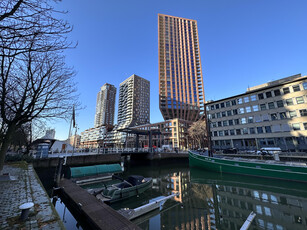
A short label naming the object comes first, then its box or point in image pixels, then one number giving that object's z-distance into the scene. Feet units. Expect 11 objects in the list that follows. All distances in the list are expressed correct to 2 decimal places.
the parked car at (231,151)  103.94
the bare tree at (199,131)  173.69
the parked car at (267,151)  83.80
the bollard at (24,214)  17.85
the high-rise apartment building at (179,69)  266.77
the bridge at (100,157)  70.95
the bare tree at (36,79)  12.02
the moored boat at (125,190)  37.52
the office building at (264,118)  94.82
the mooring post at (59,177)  47.51
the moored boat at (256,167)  54.19
